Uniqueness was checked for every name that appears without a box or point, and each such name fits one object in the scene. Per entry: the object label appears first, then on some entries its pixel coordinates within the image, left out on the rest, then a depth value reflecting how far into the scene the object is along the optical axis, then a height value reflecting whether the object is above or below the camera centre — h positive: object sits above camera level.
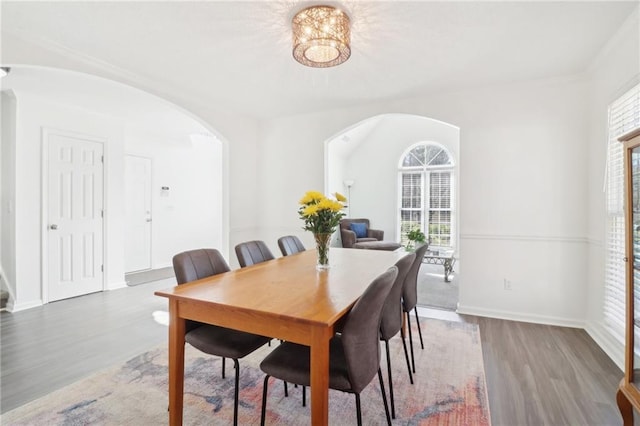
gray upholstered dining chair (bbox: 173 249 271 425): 1.66 -0.71
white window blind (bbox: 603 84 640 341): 2.36 -0.04
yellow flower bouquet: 2.06 -0.02
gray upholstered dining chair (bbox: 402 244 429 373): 2.22 -0.55
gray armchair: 5.85 -0.46
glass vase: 2.14 -0.27
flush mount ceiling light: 1.95 +1.18
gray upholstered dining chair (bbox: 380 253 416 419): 1.75 -0.58
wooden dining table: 1.25 -0.42
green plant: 5.52 -0.43
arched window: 6.97 +0.44
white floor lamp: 7.58 +0.67
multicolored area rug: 1.73 -1.16
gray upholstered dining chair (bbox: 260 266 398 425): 1.29 -0.65
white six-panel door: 3.90 -0.07
